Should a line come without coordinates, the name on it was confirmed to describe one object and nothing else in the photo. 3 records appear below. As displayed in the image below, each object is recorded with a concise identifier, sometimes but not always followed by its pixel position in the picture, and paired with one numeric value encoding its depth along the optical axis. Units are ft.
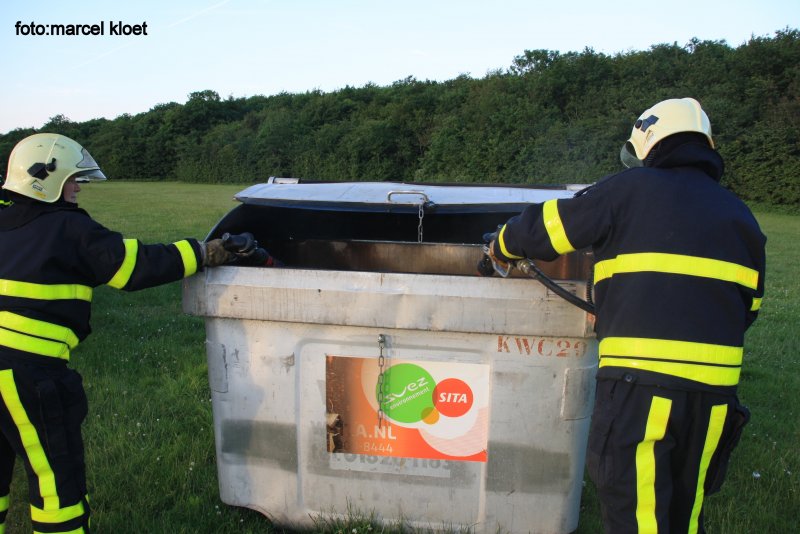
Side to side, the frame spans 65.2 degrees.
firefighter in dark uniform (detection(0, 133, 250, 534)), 6.80
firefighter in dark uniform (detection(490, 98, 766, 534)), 5.82
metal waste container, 6.97
